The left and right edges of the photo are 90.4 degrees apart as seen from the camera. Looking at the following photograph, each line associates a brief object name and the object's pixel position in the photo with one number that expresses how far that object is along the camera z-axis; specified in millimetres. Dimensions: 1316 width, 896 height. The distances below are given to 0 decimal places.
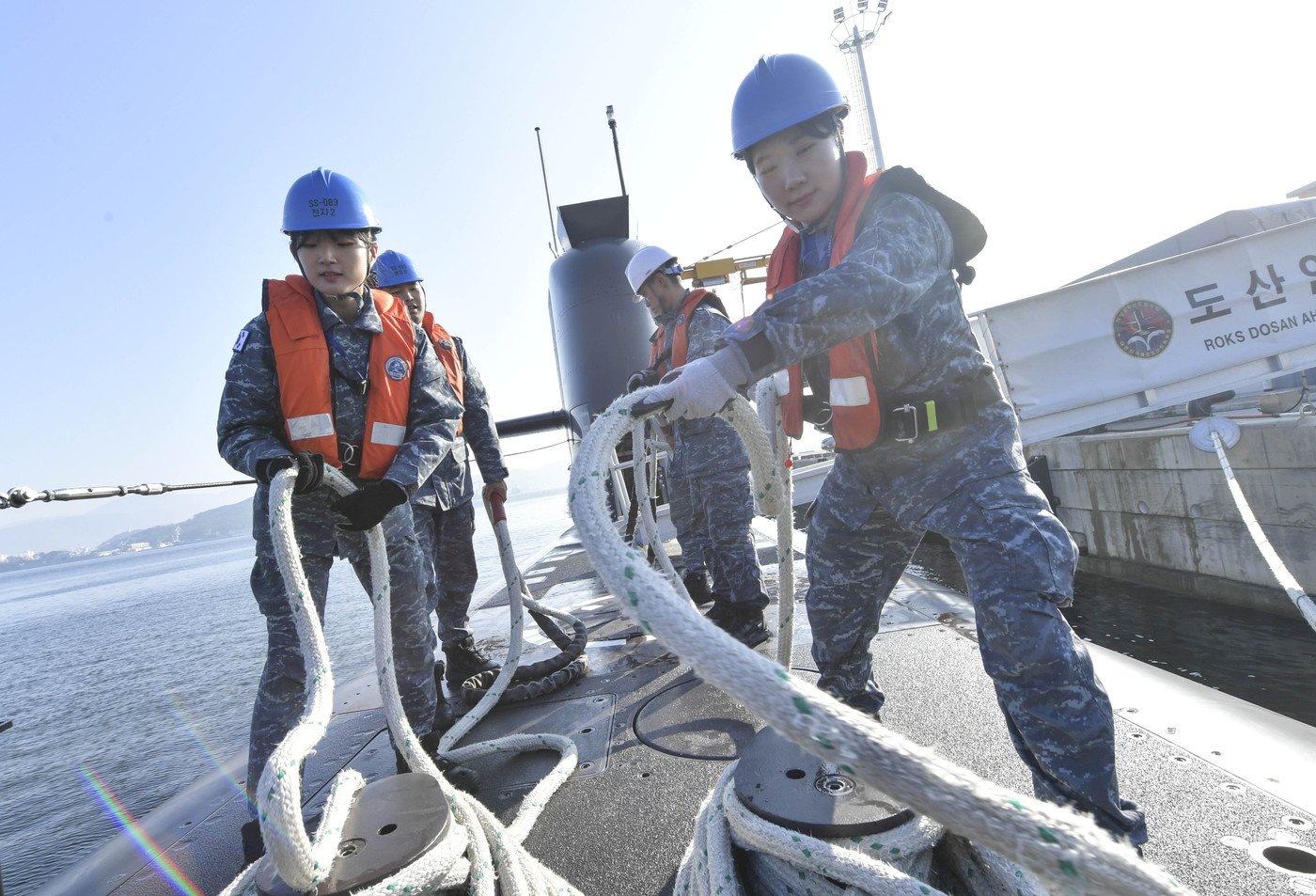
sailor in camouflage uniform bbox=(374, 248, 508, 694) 3418
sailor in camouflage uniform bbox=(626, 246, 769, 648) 3646
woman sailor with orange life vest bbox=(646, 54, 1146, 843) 1282
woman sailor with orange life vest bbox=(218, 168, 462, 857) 2047
